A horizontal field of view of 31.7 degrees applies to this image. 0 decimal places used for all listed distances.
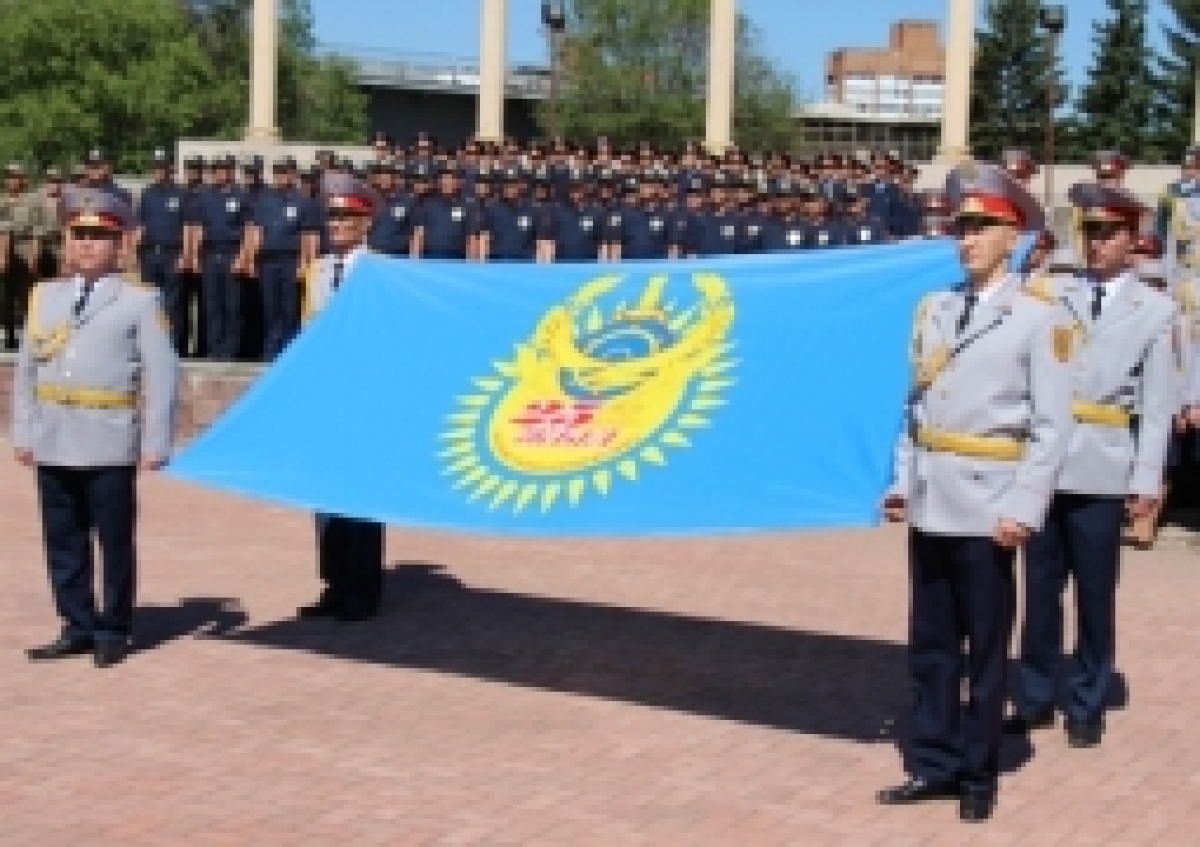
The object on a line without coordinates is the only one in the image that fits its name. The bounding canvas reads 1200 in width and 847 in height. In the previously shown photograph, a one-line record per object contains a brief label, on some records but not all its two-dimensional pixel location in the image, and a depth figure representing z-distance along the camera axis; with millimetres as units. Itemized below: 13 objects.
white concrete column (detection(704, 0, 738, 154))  38312
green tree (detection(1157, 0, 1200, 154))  75938
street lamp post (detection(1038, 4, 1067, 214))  31656
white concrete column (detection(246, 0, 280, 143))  40500
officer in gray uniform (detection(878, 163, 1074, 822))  6562
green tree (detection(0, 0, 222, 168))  70438
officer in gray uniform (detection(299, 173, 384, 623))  9289
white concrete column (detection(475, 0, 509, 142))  41406
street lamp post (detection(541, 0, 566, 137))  37500
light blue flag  7355
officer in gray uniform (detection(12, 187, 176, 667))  8625
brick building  148500
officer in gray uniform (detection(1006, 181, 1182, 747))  7633
